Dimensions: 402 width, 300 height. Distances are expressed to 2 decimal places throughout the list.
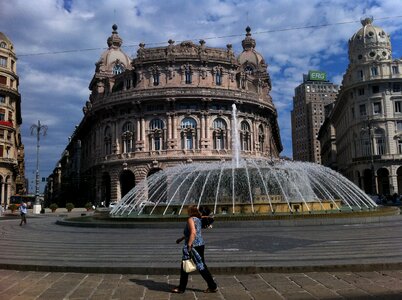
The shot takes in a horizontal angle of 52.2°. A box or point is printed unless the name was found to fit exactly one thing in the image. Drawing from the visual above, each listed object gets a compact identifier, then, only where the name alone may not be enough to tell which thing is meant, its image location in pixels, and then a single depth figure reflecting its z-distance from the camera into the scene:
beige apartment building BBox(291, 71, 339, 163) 148.75
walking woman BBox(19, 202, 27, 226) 21.78
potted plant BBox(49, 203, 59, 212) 46.86
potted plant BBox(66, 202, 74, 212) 45.72
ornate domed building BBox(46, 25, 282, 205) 52.91
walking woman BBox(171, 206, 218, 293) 6.56
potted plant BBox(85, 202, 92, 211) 48.12
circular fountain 19.48
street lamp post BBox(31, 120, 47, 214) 42.31
